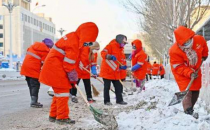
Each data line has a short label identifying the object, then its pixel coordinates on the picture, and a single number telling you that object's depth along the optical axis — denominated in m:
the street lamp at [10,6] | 38.31
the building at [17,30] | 84.44
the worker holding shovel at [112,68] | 9.09
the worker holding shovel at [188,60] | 5.82
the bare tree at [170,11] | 18.58
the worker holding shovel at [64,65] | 5.75
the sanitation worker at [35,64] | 8.61
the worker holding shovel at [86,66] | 9.89
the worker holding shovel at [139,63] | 11.10
